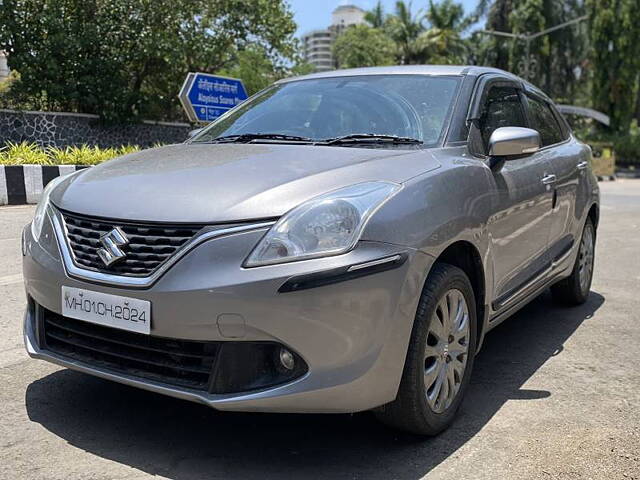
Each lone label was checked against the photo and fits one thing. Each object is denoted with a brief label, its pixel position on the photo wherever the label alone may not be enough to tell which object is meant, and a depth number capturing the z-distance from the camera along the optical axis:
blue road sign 13.00
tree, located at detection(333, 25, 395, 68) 40.28
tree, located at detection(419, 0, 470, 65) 40.75
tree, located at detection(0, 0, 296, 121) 15.71
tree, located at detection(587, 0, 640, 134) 32.88
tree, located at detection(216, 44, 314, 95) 20.11
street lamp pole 31.70
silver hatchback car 2.37
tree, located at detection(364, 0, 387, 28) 50.44
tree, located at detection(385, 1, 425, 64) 41.72
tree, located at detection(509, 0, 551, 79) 37.59
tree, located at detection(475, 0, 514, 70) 42.03
